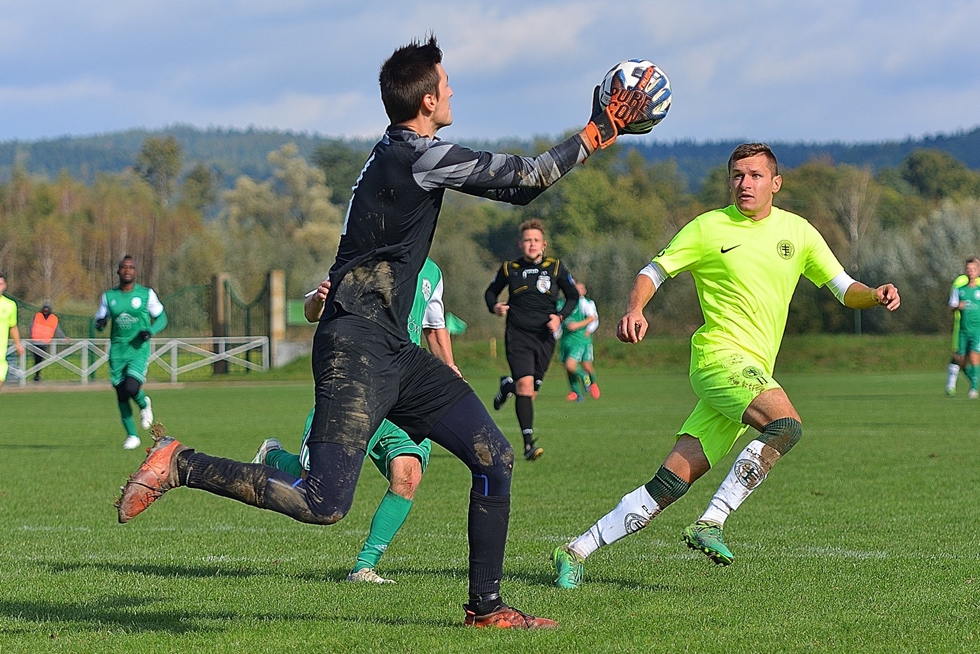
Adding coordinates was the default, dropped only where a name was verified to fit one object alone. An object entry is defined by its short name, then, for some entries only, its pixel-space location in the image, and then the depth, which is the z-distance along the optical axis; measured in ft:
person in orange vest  126.82
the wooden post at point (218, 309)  146.10
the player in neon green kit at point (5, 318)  58.18
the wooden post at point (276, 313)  145.69
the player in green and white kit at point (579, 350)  81.87
